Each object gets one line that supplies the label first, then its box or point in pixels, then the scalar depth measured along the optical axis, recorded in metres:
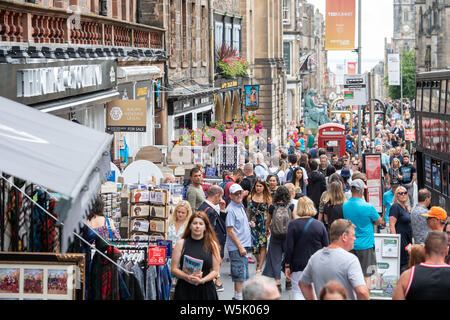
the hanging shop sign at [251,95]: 43.69
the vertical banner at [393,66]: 70.12
